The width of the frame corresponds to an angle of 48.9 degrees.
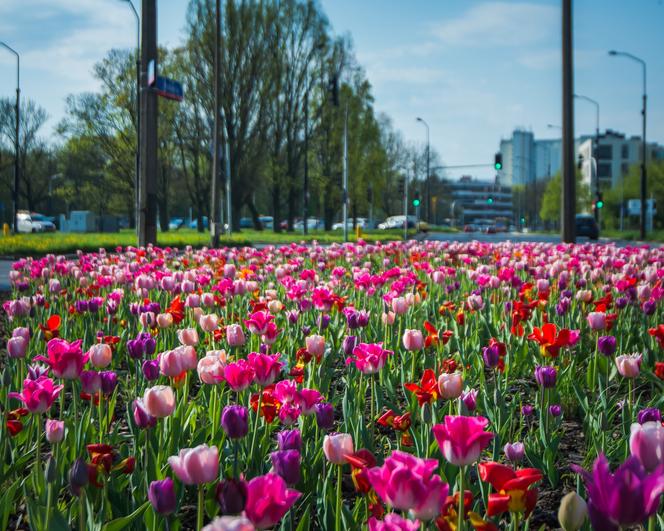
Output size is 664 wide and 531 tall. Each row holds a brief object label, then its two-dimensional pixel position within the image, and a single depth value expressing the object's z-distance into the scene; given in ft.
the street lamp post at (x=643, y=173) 120.16
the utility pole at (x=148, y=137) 40.52
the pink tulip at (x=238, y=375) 6.89
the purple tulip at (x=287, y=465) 4.91
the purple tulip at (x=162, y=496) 4.60
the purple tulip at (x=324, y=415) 6.53
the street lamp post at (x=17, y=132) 109.95
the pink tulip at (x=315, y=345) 9.41
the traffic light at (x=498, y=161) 118.21
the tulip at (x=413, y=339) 9.55
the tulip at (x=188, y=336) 9.64
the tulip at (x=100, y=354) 8.52
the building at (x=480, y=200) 574.97
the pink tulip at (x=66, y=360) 7.41
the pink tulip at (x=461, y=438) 4.34
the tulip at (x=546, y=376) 8.40
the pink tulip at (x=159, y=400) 6.14
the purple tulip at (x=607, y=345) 10.17
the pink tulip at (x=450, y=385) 7.07
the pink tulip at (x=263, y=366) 7.02
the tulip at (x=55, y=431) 6.43
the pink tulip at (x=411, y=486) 3.70
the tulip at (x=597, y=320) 11.46
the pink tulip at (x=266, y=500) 3.70
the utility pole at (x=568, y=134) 45.70
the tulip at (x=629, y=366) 8.39
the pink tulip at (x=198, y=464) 4.56
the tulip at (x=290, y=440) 5.67
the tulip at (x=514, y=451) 6.11
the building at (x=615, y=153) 386.32
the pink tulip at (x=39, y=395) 6.64
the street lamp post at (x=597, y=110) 165.84
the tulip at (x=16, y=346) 9.31
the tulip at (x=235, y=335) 9.73
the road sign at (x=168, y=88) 38.37
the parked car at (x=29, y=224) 163.53
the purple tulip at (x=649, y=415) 6.64
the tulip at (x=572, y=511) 3.99
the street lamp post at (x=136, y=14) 68.86
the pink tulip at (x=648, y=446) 4.23
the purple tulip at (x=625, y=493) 3.40
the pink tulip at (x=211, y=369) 7.48
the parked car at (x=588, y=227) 124.77
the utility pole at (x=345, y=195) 100.43
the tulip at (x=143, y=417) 6.40
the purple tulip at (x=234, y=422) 5.79
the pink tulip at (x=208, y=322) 11.15
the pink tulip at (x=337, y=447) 5.20
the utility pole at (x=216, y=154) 56.03
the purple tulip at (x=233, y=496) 4.29
